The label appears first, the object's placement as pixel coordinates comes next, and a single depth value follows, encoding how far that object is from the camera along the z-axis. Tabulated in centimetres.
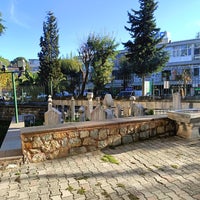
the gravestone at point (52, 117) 602
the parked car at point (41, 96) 2153
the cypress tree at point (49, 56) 2984
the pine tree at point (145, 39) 2333
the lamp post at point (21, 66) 944
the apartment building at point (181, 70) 3291
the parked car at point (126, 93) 3250
